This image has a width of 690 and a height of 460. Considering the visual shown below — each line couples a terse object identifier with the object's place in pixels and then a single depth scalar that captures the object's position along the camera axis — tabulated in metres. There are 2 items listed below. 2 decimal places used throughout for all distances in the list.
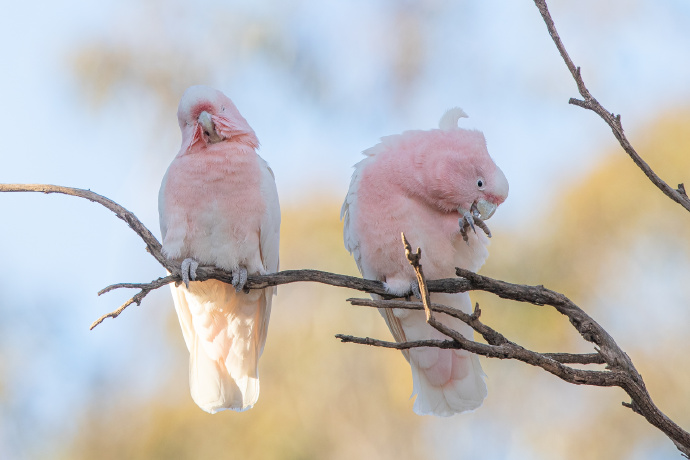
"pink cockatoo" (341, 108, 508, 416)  6.24
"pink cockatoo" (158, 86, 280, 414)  6.33
